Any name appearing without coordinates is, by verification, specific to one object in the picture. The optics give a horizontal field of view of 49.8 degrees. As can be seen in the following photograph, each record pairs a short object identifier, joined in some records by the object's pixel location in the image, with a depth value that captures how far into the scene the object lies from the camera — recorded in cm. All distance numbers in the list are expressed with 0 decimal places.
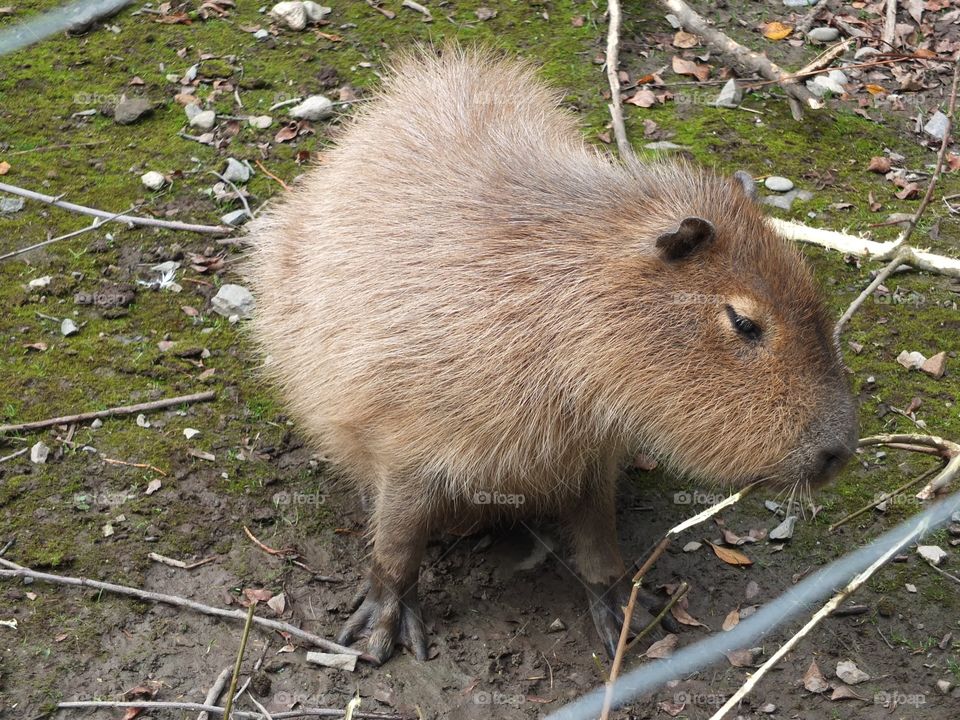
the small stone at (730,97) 649
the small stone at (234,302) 529
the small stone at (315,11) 681
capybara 337
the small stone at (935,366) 510
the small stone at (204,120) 618
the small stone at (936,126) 641
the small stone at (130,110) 614
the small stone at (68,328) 500
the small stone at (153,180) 580
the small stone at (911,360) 515
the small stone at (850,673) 395
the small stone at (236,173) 589
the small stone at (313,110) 624
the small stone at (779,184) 597
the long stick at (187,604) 393
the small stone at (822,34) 706
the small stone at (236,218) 566
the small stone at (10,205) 550
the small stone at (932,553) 441
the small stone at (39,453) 442
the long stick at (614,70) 590
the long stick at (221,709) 357
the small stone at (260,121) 620
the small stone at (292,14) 675
